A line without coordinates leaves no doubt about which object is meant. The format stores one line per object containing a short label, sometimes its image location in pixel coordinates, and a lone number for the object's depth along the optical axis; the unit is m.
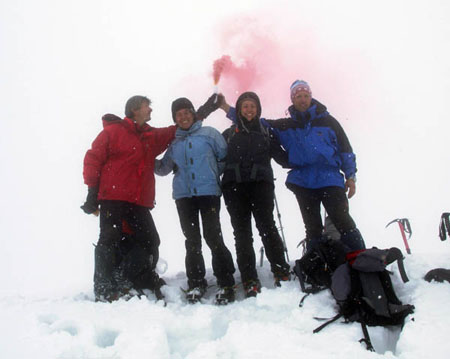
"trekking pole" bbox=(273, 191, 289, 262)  5.71
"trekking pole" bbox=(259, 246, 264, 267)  5.93
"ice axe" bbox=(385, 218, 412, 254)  5.55
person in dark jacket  4.71
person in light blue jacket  4.71
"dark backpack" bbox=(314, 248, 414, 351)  3.05
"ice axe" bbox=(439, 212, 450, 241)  4.11
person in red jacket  4.66
